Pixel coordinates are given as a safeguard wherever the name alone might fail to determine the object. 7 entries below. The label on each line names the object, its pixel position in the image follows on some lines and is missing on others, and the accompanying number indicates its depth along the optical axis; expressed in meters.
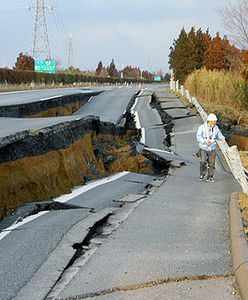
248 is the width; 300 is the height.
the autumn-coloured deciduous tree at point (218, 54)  47.09
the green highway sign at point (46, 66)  62.09
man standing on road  11.73
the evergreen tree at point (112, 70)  144.60
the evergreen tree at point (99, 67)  141.95
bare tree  30.31
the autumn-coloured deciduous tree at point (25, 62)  77.62
